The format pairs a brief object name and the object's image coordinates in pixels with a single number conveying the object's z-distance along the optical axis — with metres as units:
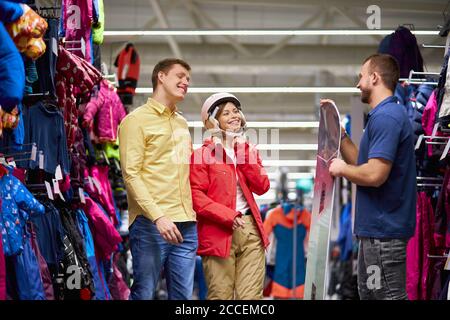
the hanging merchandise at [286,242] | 11.69
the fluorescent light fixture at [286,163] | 14.19
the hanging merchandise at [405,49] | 6.95
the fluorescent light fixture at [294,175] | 16.94
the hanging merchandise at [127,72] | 7.96
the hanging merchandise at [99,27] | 6.20
